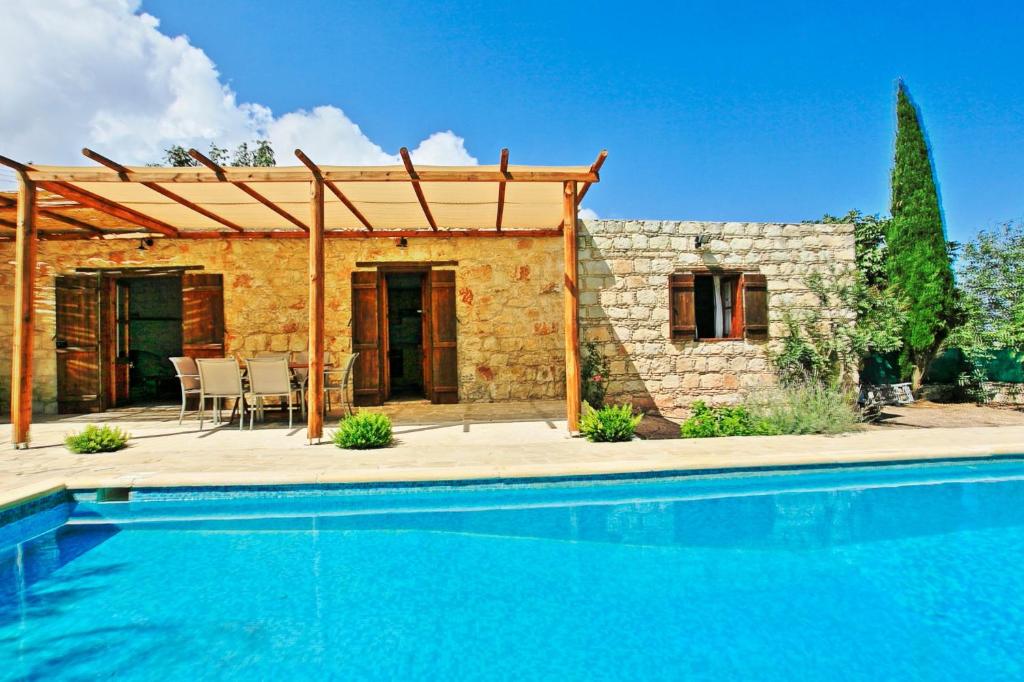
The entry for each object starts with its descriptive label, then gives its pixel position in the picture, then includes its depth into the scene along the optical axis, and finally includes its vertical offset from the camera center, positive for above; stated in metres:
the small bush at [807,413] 5.29 -0.72
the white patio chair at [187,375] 6.11 -0.22
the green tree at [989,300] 7.96 +0.68
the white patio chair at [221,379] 5.55 -0.25
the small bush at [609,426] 4.87 -0.72
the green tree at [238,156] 15.84 +6.08
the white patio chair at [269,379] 5.50 -0.26
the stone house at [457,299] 7.46 +0.74
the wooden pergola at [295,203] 4.80 +1.66
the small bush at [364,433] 4.66 -0.71
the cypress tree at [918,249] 9.09 +1.64
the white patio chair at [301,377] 6.17 -0.28
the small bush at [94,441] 4.56 -0.72
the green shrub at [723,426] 5.19 -0.80
